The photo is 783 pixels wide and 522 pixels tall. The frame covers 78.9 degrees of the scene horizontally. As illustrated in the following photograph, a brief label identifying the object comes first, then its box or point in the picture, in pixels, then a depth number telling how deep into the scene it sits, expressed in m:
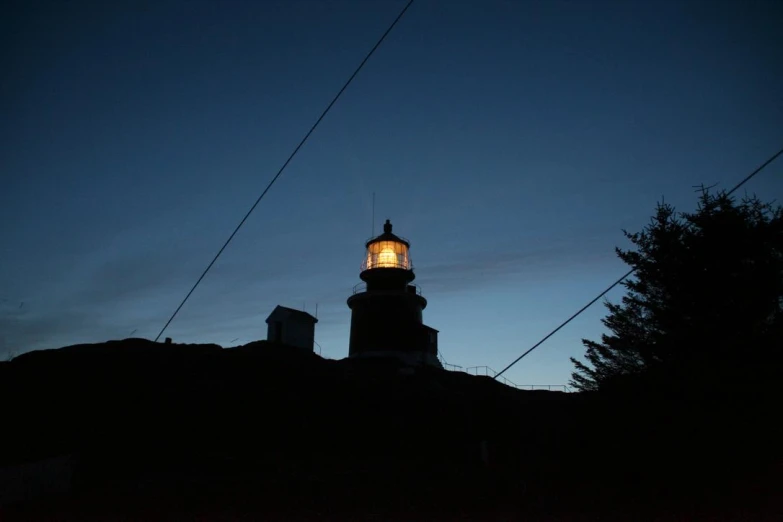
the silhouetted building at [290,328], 32.31
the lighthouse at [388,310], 32.81
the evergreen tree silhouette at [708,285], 13.50
